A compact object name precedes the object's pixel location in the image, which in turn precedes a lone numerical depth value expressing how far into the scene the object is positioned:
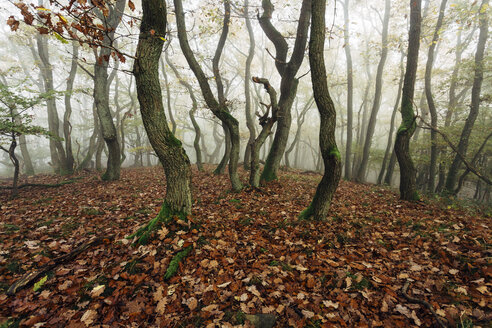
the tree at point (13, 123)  6.90
